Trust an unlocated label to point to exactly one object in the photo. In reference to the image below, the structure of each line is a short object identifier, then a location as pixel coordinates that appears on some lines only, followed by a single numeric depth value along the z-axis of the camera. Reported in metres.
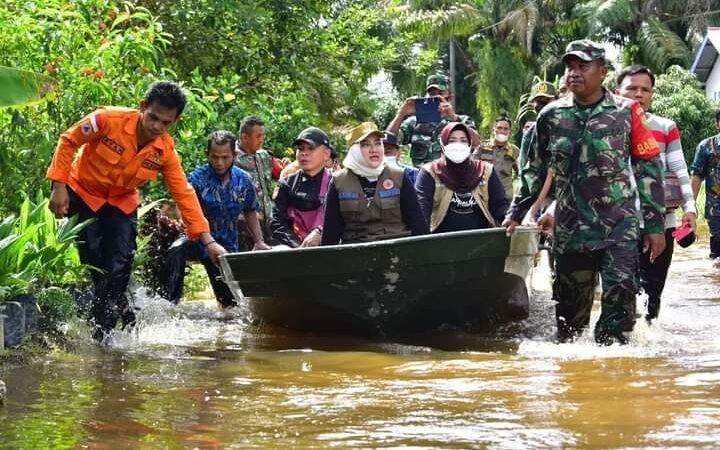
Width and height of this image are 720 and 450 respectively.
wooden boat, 7.91
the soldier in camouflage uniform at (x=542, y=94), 11.70
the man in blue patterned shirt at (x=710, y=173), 11.98
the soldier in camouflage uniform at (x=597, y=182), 7.08
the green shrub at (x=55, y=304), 7.58
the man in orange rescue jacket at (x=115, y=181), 7.65
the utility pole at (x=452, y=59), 48.44
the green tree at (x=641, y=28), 40.47
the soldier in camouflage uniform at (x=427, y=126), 12.90
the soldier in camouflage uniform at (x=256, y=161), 10.85
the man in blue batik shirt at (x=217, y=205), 9.56
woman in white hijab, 8.43
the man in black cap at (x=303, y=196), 9.68
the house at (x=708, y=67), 38.56
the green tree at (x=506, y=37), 44.00
